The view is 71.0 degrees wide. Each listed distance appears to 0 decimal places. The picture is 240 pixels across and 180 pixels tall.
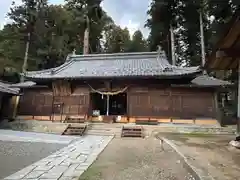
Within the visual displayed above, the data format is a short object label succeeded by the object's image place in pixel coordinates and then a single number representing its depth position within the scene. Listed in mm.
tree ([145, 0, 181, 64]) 17742
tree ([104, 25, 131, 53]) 25335
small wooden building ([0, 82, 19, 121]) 11794
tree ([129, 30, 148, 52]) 23882
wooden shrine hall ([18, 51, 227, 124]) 9785
